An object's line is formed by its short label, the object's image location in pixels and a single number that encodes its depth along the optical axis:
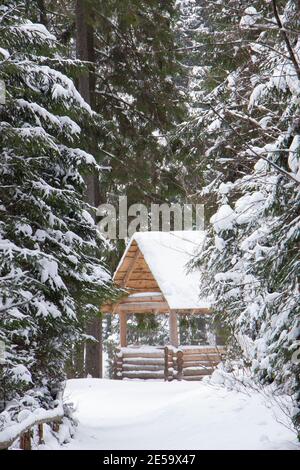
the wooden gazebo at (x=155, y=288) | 41.06
